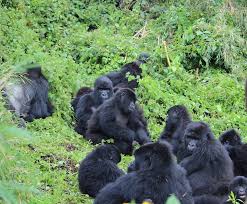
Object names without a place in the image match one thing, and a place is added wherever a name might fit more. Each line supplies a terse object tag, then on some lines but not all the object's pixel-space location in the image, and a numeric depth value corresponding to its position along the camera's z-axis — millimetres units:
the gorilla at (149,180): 7031
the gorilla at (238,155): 9353
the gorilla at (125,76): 13055
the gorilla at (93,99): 11805
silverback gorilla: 11638
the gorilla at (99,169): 8406
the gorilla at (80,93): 12492
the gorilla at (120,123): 10867
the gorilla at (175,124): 10430
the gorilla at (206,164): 8422
